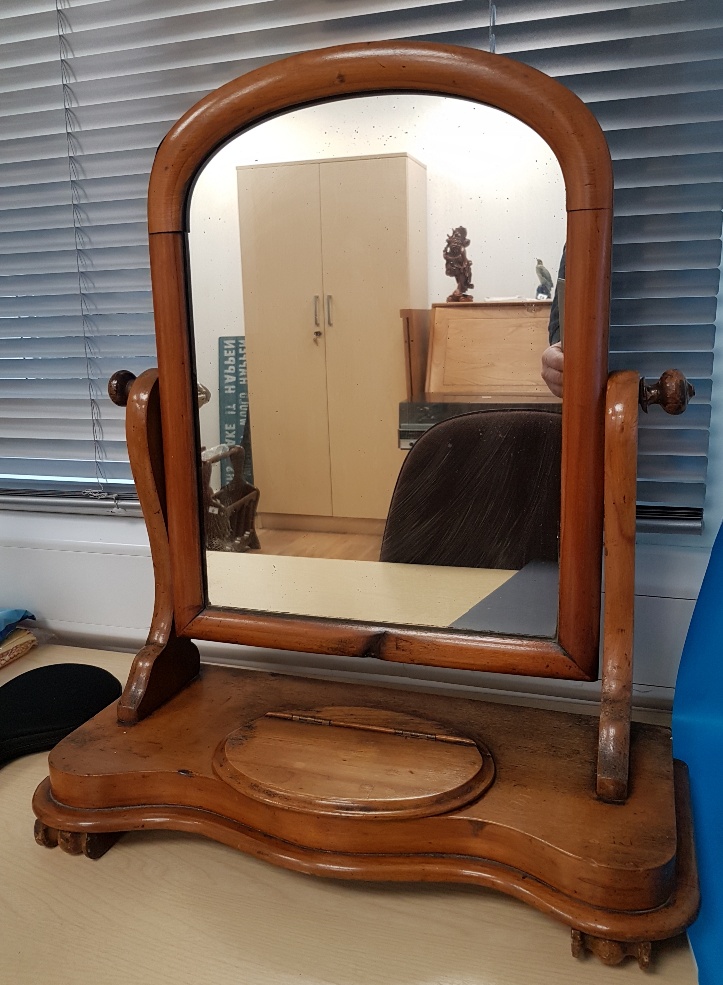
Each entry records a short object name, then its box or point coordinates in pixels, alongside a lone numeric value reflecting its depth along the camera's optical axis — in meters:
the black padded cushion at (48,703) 0.85
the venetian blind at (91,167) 0.89
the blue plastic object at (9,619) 1.08
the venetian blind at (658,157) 0.76
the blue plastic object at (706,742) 0.56
